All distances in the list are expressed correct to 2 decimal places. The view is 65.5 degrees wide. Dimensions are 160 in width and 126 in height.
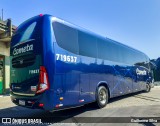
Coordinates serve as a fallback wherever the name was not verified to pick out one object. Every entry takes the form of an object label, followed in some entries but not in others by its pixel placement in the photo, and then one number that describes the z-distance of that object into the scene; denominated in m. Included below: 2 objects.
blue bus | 3.77
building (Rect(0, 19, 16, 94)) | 9.77
